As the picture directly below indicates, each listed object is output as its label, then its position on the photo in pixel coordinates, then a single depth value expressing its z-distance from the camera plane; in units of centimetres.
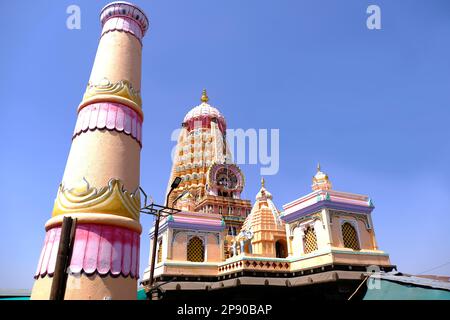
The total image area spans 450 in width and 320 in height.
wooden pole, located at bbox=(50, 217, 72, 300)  466
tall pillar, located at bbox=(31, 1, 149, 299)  691
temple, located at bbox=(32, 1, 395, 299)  720
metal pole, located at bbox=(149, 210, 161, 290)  1163
